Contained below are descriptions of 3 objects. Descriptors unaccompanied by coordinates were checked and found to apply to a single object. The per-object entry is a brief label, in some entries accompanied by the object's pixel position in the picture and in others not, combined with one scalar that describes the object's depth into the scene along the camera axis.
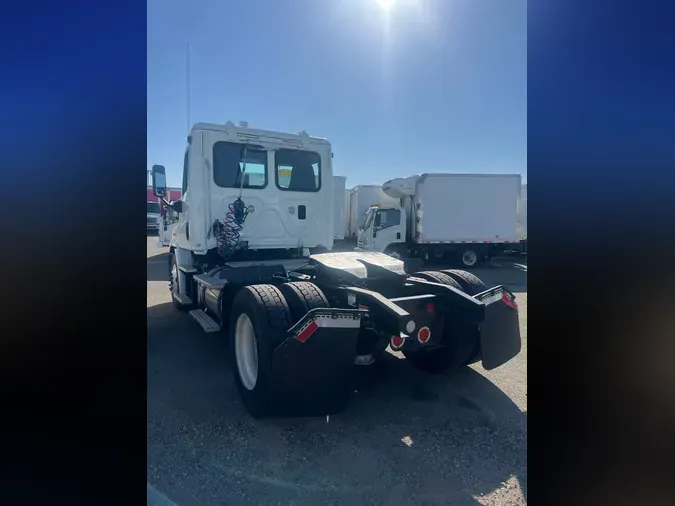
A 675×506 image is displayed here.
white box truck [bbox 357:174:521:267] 14.31
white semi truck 2.81
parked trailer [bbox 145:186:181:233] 20.48
